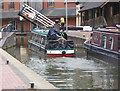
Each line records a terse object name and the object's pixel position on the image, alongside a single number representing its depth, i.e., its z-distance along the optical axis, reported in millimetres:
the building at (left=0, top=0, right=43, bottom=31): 60012
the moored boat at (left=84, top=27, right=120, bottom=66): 19253
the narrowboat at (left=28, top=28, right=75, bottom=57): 23781
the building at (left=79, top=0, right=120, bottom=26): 35500
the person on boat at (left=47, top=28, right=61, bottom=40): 24734
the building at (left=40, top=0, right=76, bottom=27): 55541
